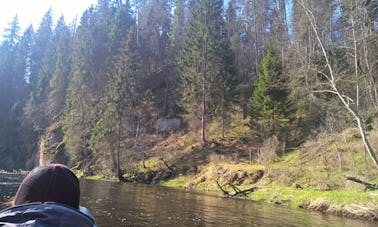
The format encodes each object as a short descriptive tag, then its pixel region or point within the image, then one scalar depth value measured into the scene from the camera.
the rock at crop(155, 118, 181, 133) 52.73
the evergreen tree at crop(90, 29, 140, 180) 43.16
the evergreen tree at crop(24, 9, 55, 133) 67.69
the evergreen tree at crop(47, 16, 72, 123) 66.25
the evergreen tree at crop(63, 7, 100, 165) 50.82
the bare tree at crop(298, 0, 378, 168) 19.60
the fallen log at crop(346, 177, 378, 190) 20.38
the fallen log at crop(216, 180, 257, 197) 26.65
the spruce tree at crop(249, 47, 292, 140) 39.75
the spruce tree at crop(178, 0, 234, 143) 47.34
